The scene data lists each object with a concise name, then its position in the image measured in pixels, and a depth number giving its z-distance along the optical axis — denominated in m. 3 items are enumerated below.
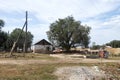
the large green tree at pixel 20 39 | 29.49
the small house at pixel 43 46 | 27.93
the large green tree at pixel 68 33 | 25.70
